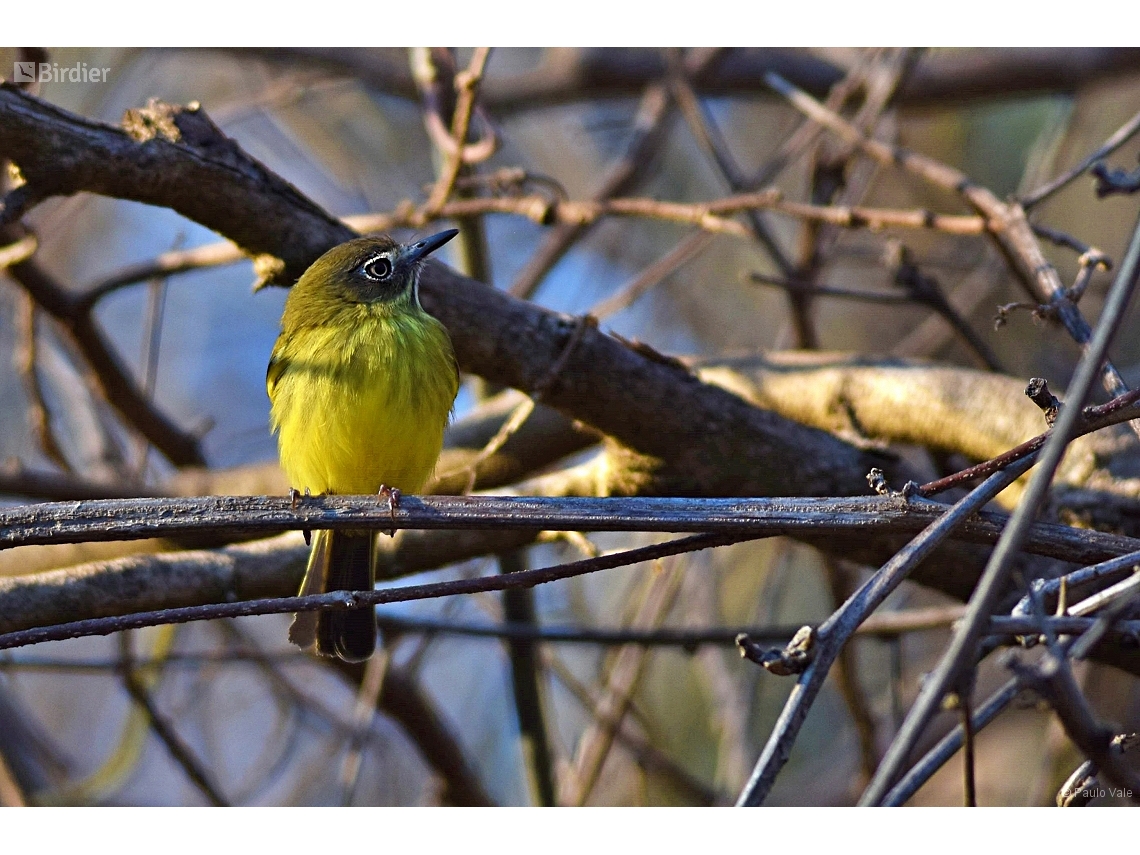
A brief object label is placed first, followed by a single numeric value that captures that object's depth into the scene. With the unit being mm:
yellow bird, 6699
